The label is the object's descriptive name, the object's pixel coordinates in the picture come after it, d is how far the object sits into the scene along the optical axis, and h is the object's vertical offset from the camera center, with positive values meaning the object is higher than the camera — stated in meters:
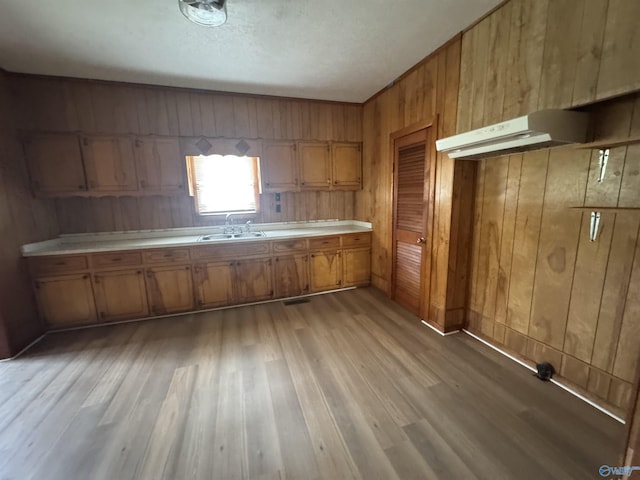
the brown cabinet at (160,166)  3.10 +0.39
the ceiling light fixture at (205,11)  1.69 +1.24
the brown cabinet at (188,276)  2.74 -0.95
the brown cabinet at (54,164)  2.76 +0.40
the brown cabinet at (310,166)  3.59 +0.42
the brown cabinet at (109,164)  2.93 +0.41
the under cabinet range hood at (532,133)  1.42 +0.34
